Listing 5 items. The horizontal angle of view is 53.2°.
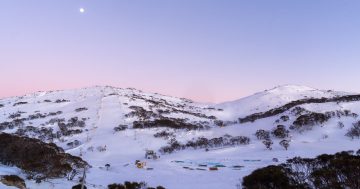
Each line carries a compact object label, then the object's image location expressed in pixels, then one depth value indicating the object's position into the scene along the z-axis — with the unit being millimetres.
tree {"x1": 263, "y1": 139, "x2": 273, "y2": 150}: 105619
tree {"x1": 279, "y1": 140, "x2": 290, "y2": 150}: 102750
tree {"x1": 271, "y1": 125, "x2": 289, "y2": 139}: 121812
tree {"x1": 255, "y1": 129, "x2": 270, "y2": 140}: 126456
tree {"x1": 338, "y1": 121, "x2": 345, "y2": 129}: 121875
